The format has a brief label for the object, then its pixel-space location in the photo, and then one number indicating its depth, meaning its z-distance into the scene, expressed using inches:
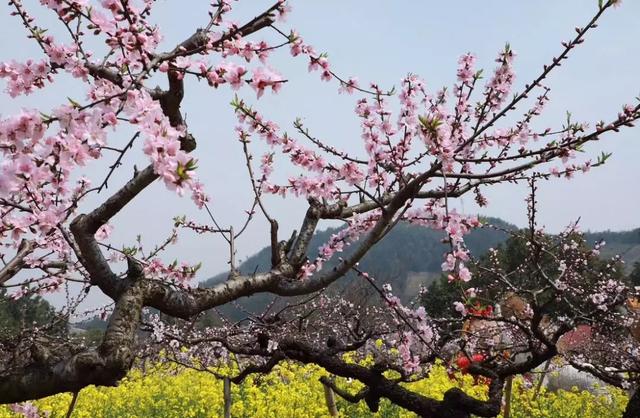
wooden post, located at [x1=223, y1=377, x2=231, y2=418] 209.8
